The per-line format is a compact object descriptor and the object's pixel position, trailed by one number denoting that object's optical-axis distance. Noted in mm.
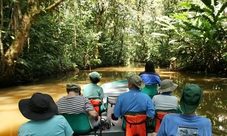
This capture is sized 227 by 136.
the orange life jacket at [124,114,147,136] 3549
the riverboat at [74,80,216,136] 3934
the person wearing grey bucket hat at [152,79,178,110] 3760
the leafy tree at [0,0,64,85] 10250
